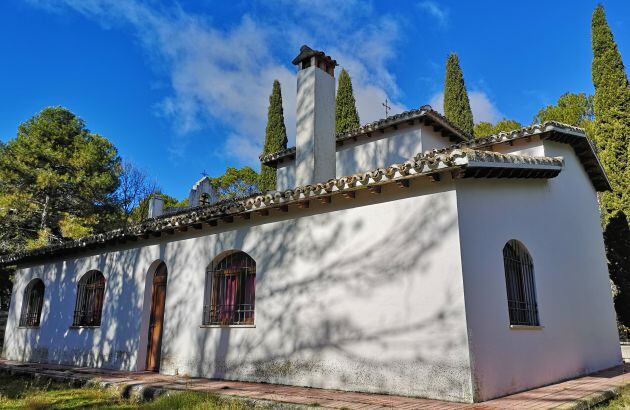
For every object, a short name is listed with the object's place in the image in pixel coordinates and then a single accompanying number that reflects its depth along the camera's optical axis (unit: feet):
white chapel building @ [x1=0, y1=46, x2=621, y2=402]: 21.53
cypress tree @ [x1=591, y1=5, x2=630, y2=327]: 43.24
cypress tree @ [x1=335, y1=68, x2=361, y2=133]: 77.15
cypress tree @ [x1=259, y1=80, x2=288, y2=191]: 84.28
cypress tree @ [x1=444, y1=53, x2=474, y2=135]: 74.74
